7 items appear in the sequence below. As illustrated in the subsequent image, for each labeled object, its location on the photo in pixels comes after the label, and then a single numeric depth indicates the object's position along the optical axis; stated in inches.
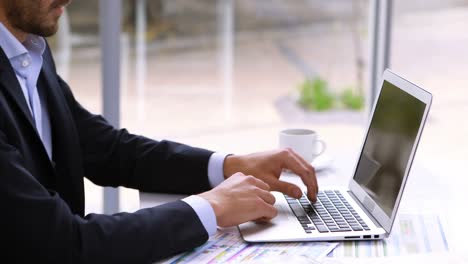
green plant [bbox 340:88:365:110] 153.1
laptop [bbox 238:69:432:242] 81.9
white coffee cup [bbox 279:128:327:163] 98.7
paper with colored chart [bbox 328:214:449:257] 80.4
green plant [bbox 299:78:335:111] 153.3
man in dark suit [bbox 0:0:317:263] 76.8
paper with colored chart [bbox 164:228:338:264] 78.9
